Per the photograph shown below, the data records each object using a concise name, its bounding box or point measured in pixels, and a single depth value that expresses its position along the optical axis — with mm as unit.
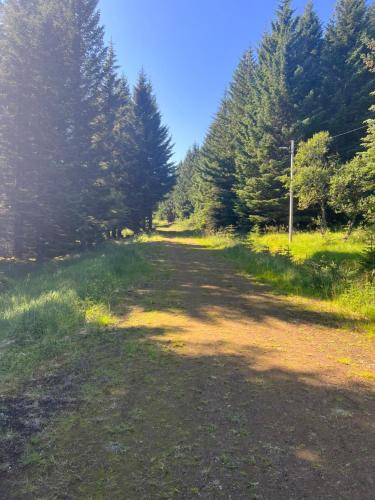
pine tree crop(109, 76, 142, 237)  26062
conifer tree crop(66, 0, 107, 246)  15914
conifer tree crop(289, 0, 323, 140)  21844
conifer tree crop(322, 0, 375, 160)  23500
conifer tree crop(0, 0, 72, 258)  13594
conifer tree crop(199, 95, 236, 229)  29109
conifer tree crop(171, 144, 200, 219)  58562
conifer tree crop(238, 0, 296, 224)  22094
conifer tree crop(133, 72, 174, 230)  30391
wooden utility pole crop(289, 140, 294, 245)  17581
